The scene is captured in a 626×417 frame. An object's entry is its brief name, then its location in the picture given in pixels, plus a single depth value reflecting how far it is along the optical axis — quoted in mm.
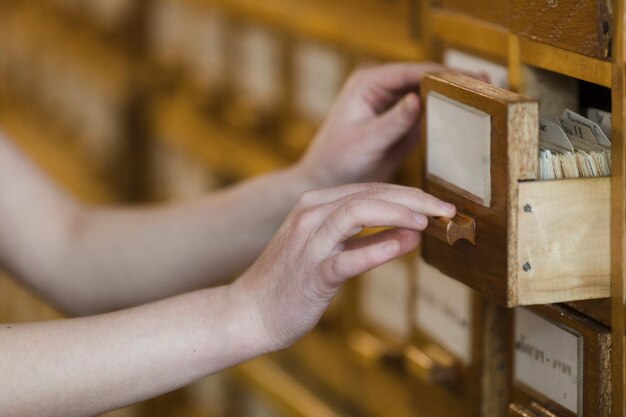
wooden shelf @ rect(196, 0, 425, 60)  1570
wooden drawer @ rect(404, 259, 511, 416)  1365
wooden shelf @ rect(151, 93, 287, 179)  2039
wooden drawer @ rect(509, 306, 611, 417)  1200
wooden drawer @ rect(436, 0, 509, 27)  1297
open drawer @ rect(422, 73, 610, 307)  1131
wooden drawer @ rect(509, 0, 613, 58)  1158
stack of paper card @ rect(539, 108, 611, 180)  1150
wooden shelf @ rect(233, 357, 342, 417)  1883
